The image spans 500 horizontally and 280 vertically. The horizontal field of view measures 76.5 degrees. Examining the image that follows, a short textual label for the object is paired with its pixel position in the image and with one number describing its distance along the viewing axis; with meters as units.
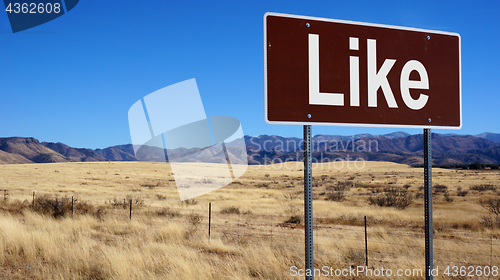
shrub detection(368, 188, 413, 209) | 20.47
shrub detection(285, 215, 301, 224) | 15.96
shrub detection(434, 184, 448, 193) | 29.89
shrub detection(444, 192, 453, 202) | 22.88
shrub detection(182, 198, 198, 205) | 22.67
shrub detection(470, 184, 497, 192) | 30.27
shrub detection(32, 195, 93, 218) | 14.48
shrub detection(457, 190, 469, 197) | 26.86
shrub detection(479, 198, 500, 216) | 15.87
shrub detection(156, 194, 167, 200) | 25.14
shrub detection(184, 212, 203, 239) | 11.24
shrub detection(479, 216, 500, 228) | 13.84
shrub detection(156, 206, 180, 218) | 16.90
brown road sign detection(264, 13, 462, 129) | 3.04
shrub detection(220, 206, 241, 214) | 19.04
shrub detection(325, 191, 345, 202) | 24.34
